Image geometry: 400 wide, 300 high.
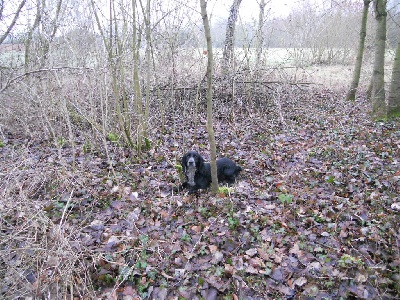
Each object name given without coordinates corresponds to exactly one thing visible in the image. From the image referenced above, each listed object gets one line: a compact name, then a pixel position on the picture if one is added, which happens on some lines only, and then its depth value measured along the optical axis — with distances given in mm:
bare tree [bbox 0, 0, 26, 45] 6066
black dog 5402
